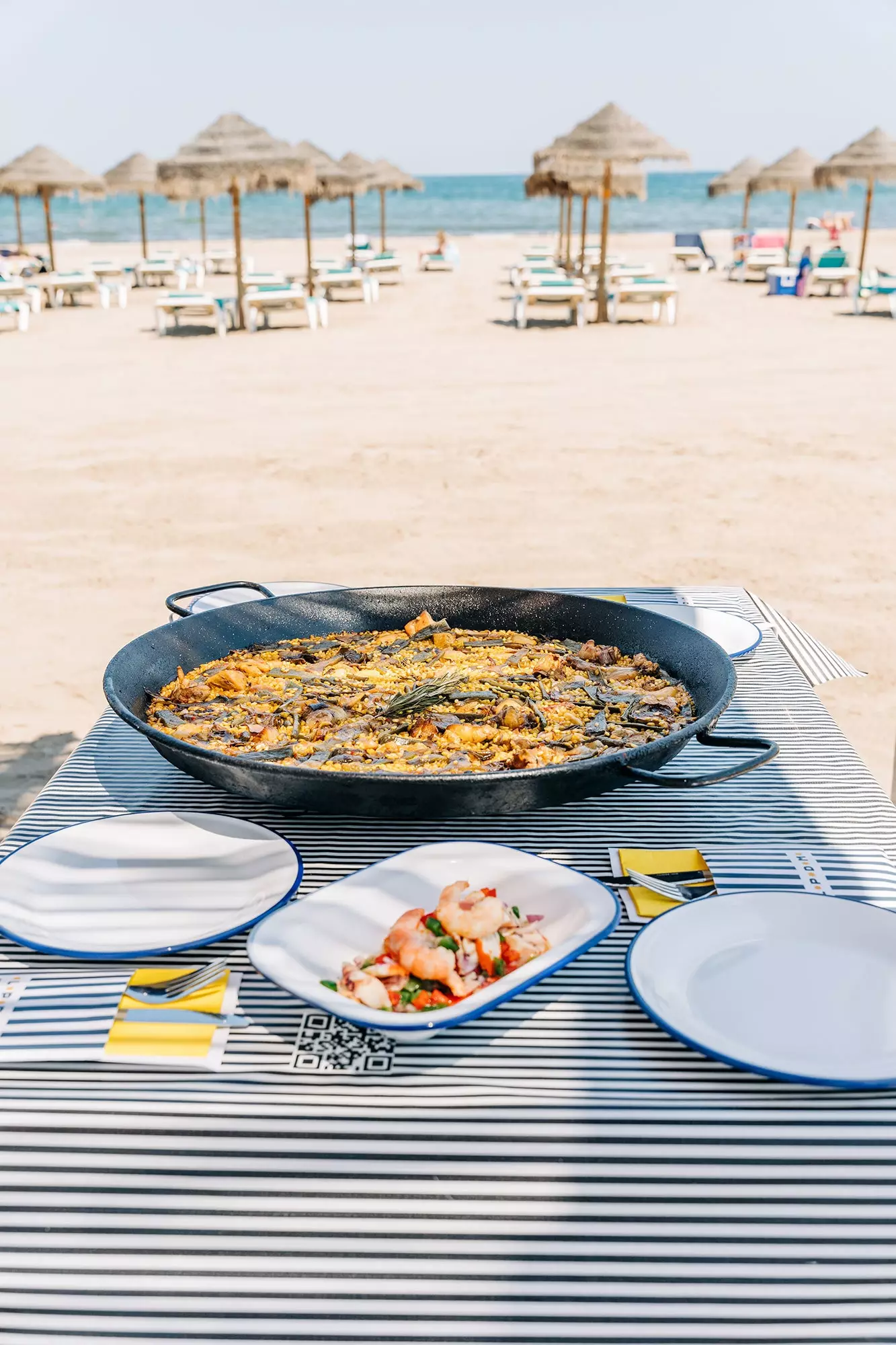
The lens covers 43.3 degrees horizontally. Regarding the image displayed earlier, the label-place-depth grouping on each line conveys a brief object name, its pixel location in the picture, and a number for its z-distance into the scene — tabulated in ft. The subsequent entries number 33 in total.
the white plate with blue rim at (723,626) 7.98
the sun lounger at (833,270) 67.82
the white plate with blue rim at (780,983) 3.77
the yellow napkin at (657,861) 4.92
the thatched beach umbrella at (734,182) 94.63
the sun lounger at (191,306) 55.06
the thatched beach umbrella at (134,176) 83.35
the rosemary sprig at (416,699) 6.05
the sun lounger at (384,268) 79.92
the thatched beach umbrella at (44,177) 76.28
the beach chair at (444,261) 90.63
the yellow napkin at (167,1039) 3.89
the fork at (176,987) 4.16
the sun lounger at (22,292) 62.44
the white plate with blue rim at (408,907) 3.78
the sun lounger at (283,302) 56.59
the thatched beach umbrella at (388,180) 87.25
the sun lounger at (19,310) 58.23
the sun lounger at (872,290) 58.95
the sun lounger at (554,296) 55.98
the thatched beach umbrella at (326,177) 72.69
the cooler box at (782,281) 69.46
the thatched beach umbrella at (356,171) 83.10
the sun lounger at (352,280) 68.28
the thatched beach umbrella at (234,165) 56.08
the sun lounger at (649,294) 57.41
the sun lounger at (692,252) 86.99
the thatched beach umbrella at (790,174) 83.97
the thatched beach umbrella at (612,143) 58.18
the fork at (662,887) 4.86
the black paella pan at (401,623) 4.95
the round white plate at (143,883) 4.44
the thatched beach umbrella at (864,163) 67.41
